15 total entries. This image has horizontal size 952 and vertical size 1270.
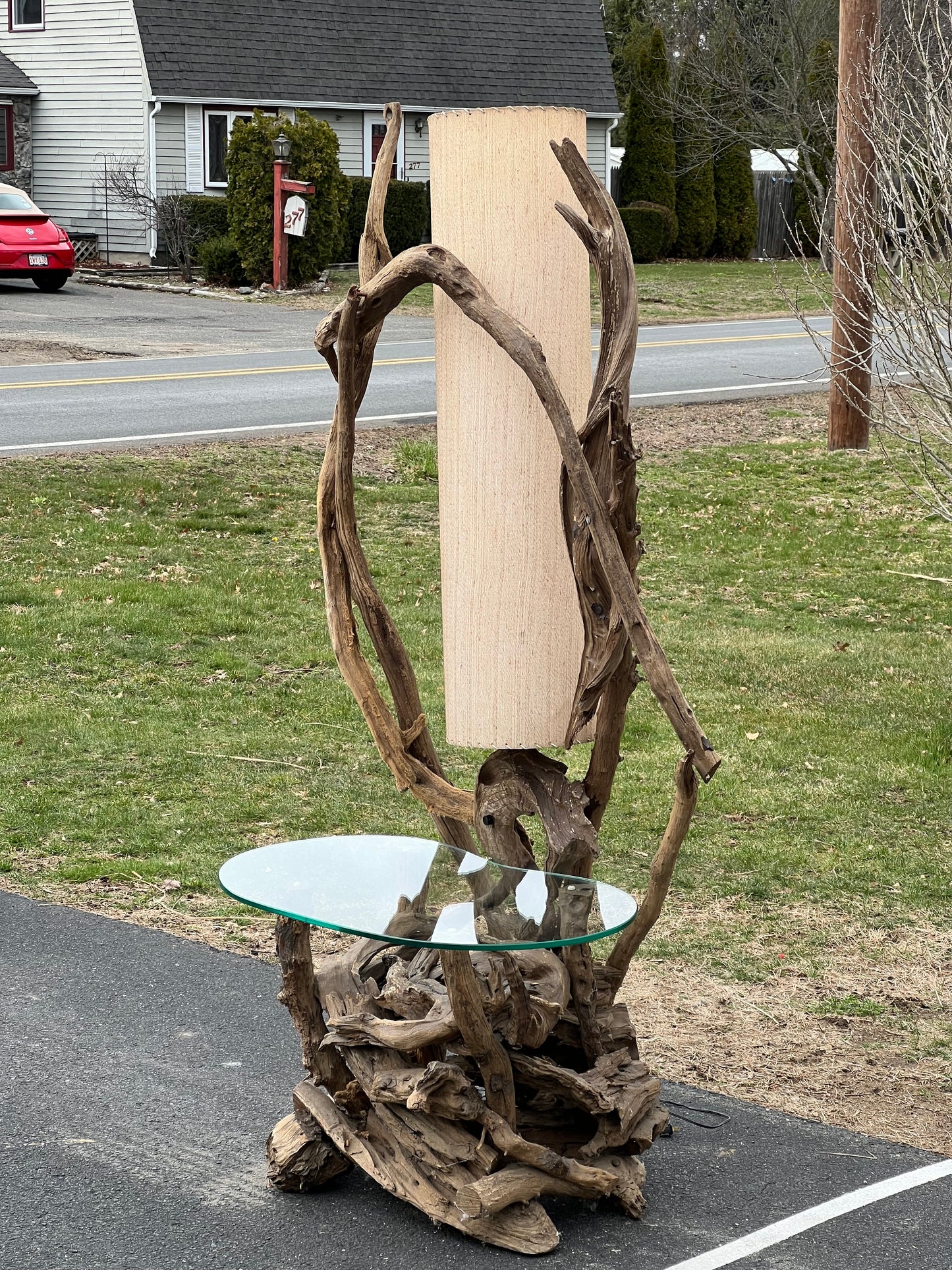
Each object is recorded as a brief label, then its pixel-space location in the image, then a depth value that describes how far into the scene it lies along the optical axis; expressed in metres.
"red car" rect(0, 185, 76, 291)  24.00
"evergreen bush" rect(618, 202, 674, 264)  32.47
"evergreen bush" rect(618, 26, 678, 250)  33.38
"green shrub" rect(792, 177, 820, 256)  34.31
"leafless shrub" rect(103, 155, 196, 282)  27.72
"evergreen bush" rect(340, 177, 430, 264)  28.91
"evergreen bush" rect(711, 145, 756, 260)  34.72
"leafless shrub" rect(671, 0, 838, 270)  32.09
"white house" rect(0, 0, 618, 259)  29.09
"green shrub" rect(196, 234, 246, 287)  26.31
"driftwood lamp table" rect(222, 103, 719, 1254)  3.24
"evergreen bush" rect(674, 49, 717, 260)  33.88
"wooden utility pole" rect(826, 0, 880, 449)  7.40
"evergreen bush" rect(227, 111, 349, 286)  25.00
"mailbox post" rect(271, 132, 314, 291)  24.25
